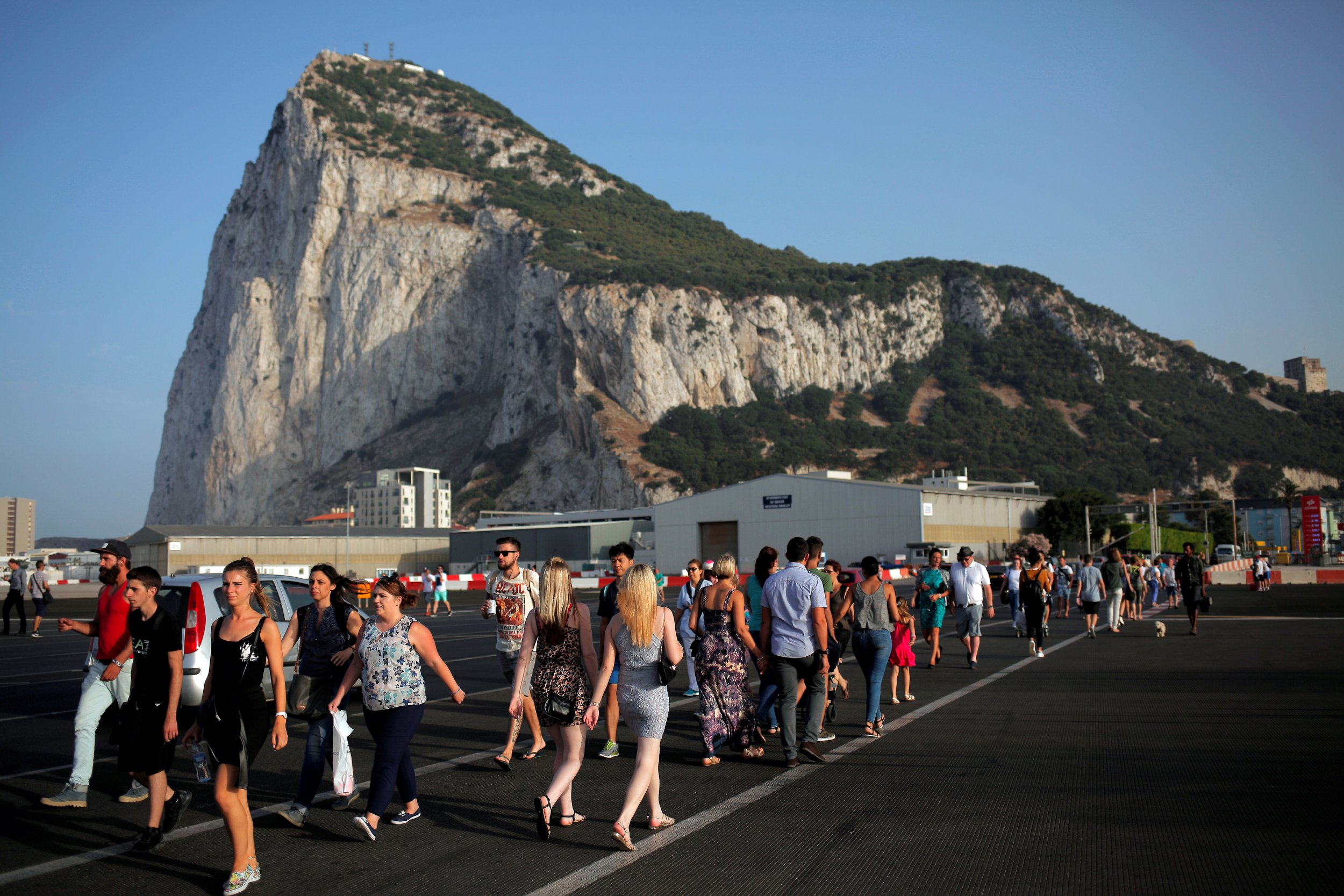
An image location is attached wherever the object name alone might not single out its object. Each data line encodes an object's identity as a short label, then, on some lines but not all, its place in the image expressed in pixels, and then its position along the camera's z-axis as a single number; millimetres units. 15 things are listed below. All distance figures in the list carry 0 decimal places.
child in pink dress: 10719
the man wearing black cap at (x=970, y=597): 13859
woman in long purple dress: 8062
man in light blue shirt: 7871
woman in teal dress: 13289
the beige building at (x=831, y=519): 63688
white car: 8883
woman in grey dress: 5918
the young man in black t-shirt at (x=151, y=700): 5613
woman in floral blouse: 5781
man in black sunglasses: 7762
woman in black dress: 5047
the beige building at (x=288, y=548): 71500
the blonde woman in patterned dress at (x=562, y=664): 5984
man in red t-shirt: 6605
